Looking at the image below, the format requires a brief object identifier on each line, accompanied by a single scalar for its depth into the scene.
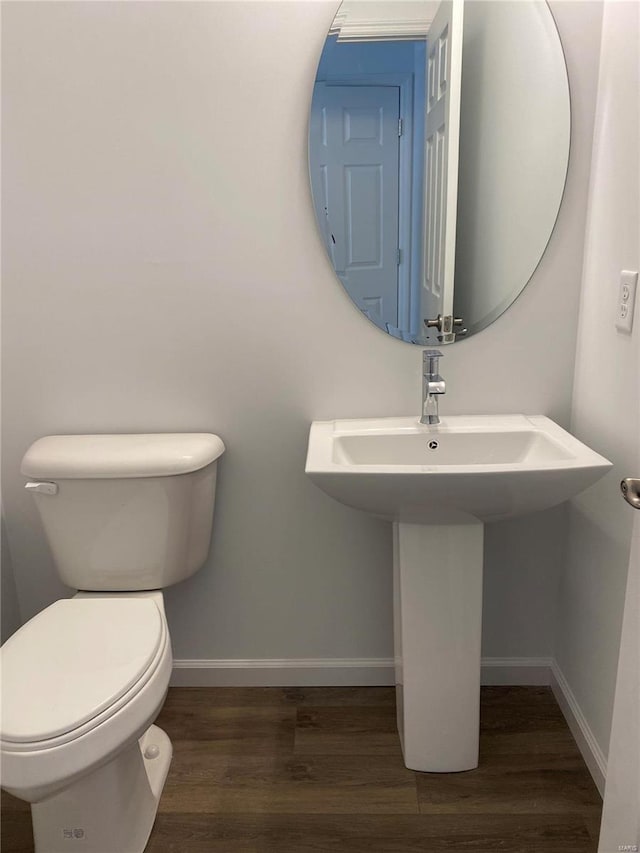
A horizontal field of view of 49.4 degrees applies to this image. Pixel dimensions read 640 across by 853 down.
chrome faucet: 1.57
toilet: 1.19
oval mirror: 1.54
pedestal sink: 1.35
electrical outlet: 1.40
